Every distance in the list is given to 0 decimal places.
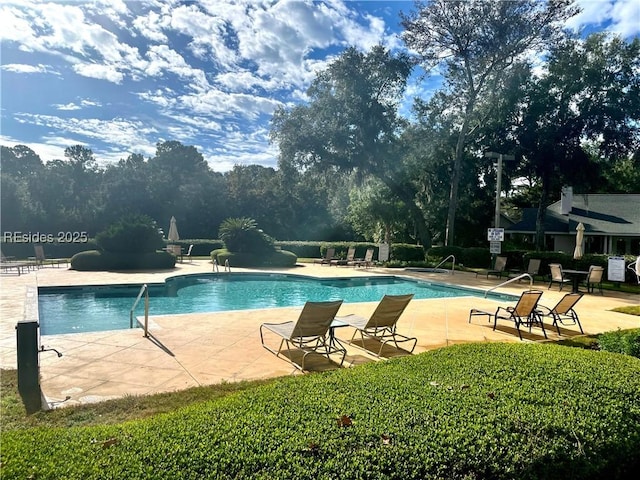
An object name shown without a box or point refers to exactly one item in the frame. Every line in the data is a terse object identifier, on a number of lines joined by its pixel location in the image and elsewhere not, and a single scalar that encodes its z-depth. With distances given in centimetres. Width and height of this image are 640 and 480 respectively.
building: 2769
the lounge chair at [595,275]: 1292
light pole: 2009
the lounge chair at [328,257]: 2257
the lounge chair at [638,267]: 699
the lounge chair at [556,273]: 1377
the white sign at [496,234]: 1880
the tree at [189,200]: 3780
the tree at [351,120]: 2443
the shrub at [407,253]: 2316
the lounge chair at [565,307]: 762
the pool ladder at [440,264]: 1917
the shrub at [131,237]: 1800
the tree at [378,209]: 2841
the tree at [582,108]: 2306
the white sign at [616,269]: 1401
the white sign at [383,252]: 2203
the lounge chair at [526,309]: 733
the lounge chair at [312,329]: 543
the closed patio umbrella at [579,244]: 1662
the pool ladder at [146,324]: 667
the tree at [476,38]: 2220
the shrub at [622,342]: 534
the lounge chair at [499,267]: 1730
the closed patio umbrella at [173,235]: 2431
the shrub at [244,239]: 2077
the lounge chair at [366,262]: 2077
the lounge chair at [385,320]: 601
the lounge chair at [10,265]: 1498
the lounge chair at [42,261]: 1844
